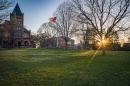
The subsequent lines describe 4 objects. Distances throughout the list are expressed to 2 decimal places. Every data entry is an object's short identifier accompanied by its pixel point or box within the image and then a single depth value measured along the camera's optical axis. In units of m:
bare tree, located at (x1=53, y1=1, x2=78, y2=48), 33.08
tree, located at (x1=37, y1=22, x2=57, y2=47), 51.43
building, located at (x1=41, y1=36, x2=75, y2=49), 53.93
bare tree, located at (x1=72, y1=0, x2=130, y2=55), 15.77
